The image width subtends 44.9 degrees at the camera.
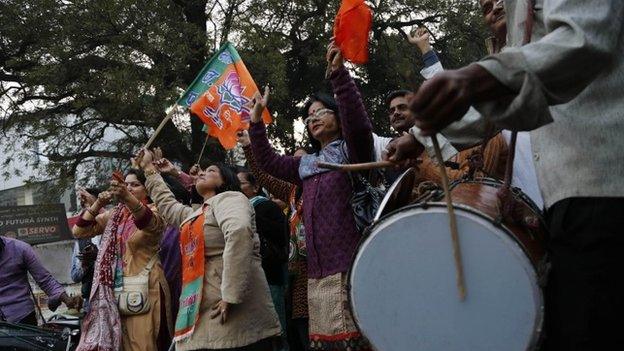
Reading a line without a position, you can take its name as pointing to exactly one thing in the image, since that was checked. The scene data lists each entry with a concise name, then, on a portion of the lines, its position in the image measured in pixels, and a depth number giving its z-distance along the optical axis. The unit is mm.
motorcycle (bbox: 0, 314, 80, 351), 5689
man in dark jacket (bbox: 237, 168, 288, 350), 5707
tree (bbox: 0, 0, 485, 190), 12844
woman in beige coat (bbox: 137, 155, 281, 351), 4363
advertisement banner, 20234
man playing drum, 1517
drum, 1822
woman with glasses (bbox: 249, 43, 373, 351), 3613
